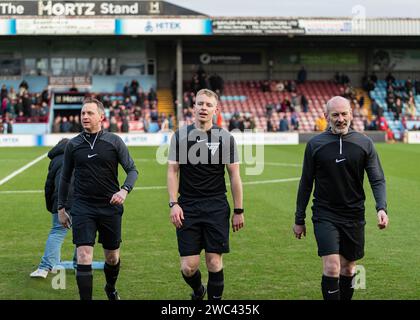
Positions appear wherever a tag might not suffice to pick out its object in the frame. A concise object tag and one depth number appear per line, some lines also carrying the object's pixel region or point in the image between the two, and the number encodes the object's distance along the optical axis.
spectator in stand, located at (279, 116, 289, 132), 44.12
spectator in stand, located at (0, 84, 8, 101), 47.19
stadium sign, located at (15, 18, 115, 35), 46.84
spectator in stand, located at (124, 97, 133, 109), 47.73
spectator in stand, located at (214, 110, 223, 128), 42.24
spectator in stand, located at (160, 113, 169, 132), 42.05
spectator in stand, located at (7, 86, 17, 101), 48.25
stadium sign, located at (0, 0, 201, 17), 47.41
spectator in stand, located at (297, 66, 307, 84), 54.75
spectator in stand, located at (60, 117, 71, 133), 42.57
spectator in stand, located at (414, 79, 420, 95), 54.11
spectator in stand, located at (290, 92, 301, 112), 49.07
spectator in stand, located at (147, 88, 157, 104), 48.78
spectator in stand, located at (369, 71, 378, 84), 54.69
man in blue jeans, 9.66
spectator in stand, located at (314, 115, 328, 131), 42.09
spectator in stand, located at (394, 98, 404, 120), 48.63
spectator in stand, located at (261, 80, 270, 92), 53.38
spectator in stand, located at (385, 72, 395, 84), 54.47
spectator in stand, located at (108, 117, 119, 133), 40.83
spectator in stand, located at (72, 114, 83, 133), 42.56
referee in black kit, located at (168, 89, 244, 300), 7.81
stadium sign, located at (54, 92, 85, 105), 50.62
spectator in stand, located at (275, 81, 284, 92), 53.66
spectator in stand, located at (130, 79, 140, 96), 50.13
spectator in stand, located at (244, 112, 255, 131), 42.91
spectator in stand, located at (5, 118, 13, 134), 42.22
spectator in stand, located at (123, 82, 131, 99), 49.33
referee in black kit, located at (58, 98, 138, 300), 8.13
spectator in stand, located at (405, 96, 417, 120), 48.88
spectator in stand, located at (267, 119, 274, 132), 44.56
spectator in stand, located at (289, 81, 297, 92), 53.33
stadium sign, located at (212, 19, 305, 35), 47.81
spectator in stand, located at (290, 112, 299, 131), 45.90
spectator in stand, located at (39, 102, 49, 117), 46.00
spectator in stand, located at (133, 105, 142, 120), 45.19
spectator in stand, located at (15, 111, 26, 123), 44.78
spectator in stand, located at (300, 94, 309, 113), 49.50
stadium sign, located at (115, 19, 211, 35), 47.91
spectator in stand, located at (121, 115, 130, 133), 41.94
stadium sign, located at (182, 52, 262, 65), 55.25
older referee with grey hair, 7.54
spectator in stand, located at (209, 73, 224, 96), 50.25
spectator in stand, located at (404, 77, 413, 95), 53.12
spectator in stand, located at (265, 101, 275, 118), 47.29
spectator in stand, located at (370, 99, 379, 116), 48.26
